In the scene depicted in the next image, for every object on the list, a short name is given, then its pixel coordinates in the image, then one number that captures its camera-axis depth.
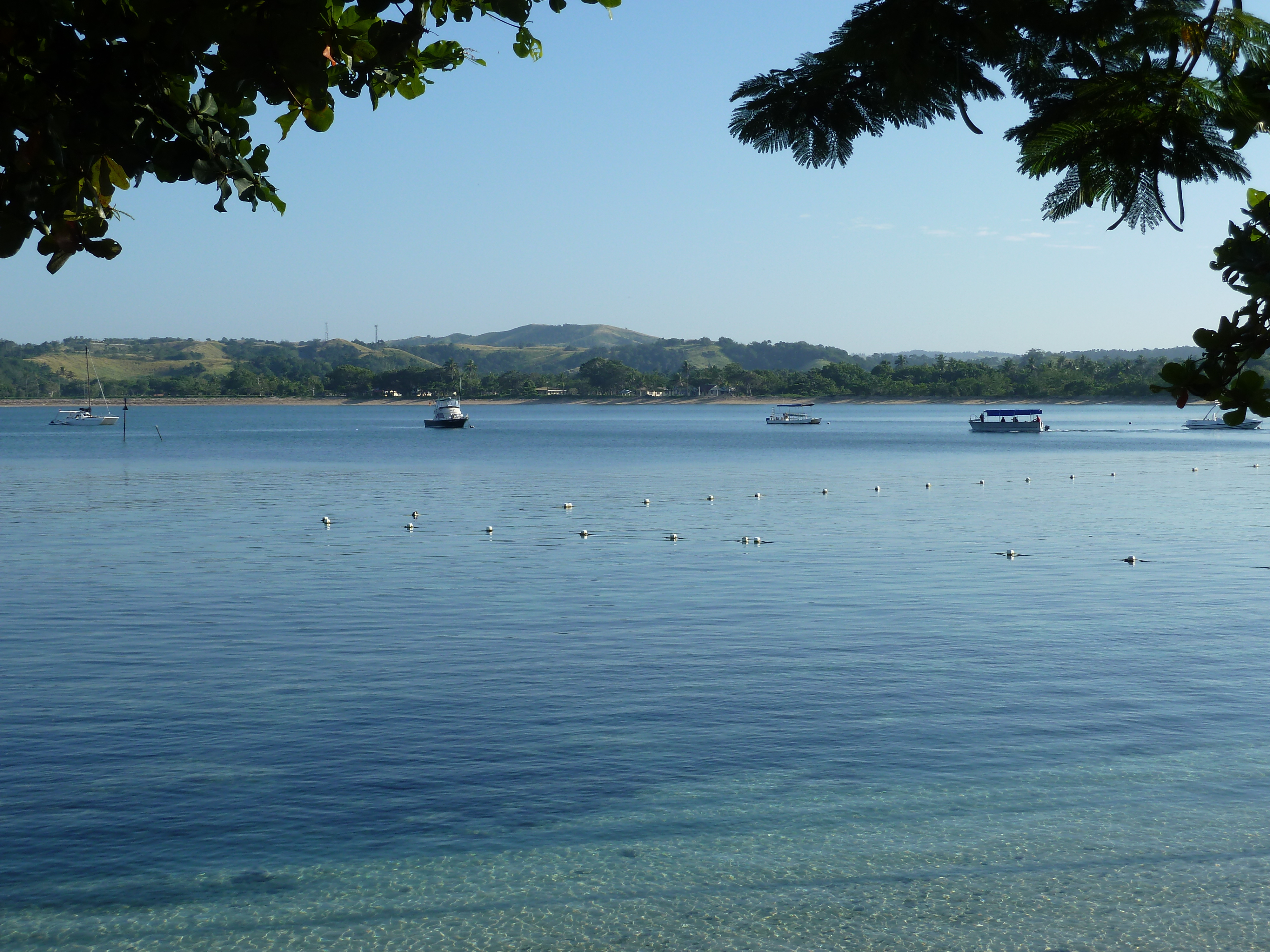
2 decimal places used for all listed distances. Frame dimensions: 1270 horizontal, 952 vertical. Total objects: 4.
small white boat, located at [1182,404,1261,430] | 116.75
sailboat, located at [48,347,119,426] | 152.00
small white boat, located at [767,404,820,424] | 158.12
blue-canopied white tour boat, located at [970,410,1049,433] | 124.31
